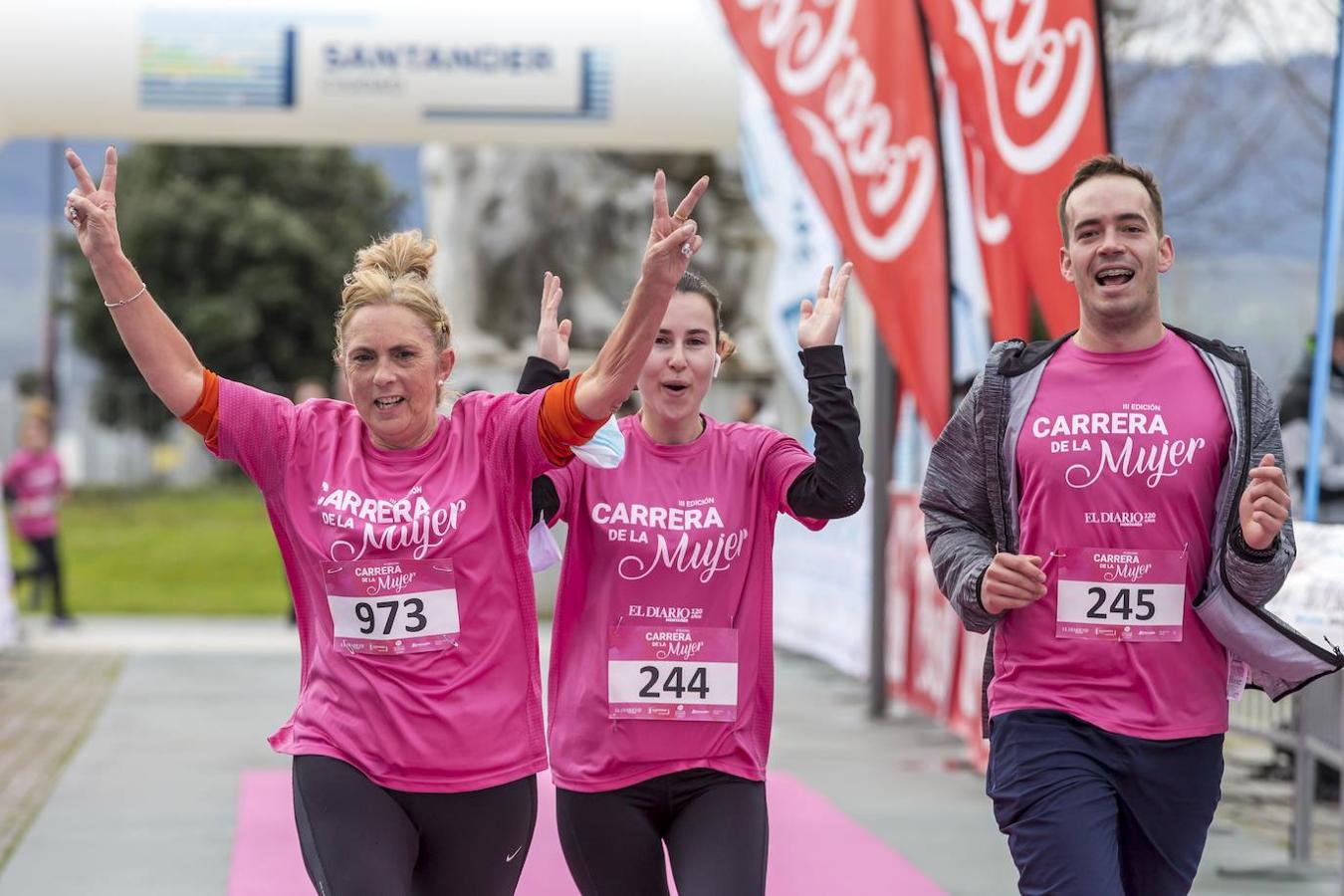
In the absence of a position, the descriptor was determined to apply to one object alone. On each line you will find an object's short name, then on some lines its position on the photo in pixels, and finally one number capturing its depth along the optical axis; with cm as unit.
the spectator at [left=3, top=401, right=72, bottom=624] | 3158
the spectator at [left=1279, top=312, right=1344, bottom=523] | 1595
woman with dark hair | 800
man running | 753
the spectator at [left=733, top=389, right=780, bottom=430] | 3162
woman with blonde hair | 732
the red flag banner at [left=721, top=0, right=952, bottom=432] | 1797
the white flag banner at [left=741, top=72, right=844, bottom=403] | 2406
